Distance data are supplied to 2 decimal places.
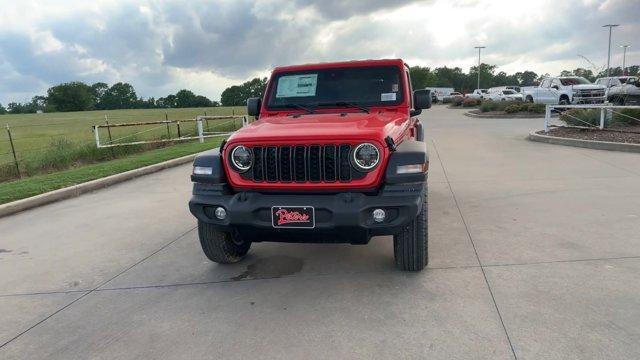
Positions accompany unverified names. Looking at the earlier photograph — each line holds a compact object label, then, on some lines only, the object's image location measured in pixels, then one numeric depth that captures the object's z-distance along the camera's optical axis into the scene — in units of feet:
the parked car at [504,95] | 118.95
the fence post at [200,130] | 58.65
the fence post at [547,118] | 46.55
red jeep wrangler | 11.66
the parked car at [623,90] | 58.59
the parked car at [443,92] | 234.93
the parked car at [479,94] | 153.14
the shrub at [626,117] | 44.46
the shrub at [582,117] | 45.19
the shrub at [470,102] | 129.96
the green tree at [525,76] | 409.76
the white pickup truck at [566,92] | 76.84
